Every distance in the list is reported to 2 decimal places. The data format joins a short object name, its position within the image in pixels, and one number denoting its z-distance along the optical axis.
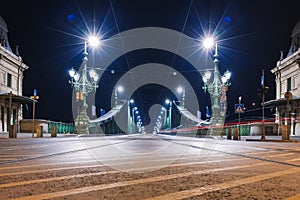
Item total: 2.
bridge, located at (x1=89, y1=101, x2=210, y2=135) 39.30
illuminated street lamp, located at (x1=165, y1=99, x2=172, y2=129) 81.00
